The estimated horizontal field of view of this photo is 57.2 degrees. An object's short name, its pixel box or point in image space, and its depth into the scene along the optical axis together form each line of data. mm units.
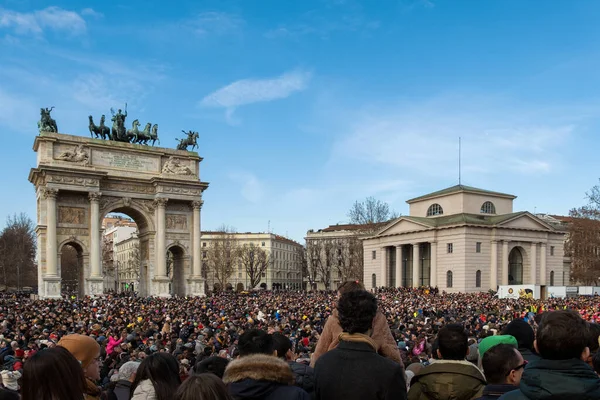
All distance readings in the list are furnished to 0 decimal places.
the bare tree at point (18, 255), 77438
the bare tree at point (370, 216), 78500
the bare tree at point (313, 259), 98938
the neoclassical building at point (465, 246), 57094
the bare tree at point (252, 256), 95581
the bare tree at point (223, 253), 91888
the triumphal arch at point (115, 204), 42469
